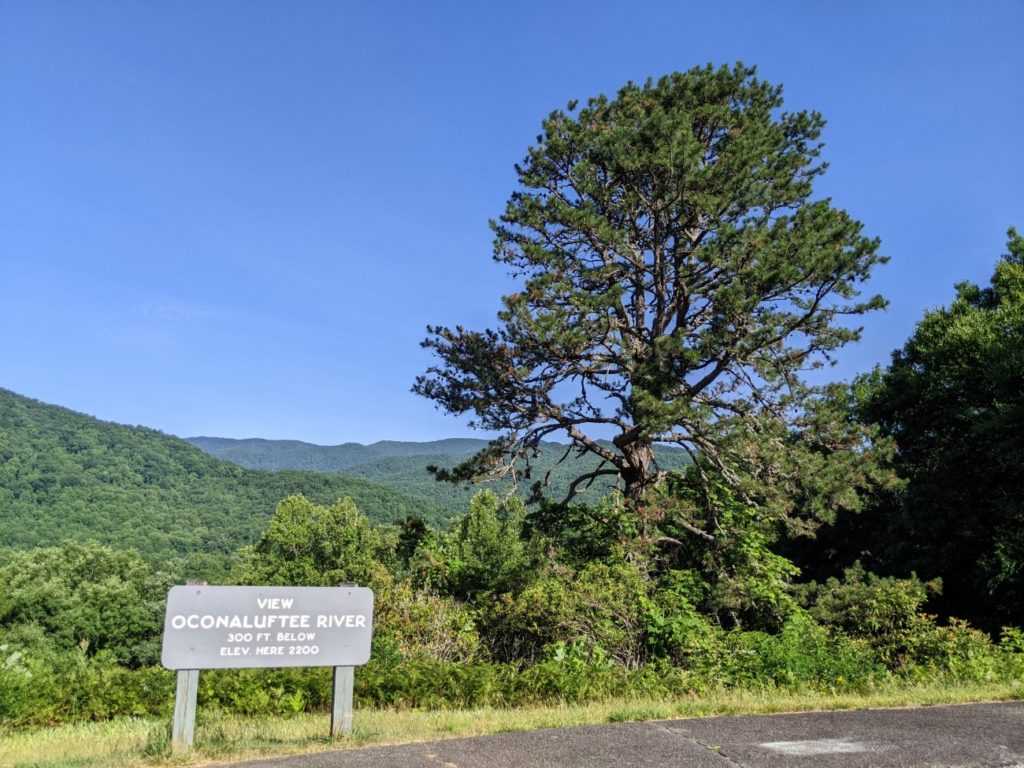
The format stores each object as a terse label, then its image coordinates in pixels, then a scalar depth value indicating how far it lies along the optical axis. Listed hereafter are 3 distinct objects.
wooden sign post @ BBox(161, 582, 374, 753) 6.12
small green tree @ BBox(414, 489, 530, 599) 14.66
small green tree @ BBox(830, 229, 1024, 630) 19.08
